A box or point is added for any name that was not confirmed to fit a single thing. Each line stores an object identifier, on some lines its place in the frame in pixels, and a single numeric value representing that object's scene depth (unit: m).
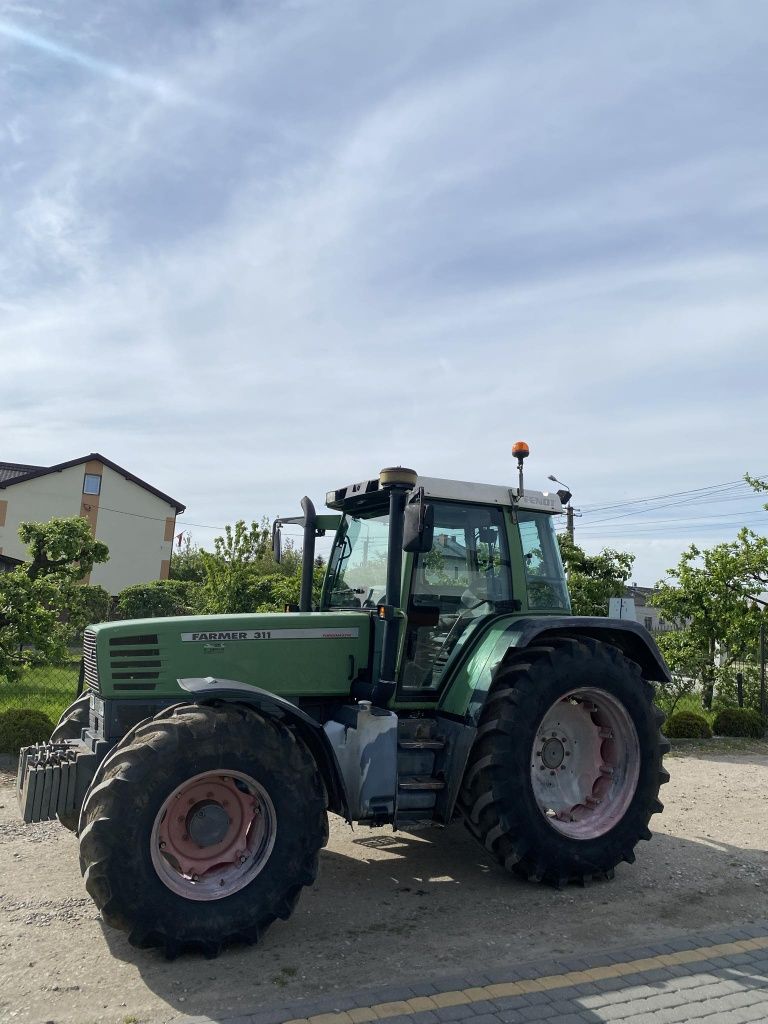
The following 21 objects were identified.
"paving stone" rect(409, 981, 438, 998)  4.02
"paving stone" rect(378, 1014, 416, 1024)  3.72
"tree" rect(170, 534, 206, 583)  44.22
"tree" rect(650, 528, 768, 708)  14.03
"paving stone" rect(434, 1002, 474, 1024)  3.80
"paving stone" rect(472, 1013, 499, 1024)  3.79
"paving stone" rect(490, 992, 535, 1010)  3.93
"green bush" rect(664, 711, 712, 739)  11.96
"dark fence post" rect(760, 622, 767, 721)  13.48
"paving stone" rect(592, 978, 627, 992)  4.15
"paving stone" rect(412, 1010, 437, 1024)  3.75
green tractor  4.34
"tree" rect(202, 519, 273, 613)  18.81
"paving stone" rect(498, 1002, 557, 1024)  3.83
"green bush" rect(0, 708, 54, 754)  8.56
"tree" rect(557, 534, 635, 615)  14.20
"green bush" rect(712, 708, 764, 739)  12.55
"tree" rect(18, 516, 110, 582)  14.44
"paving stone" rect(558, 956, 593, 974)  4.36
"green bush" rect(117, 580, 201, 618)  28.91
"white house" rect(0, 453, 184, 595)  38.16
